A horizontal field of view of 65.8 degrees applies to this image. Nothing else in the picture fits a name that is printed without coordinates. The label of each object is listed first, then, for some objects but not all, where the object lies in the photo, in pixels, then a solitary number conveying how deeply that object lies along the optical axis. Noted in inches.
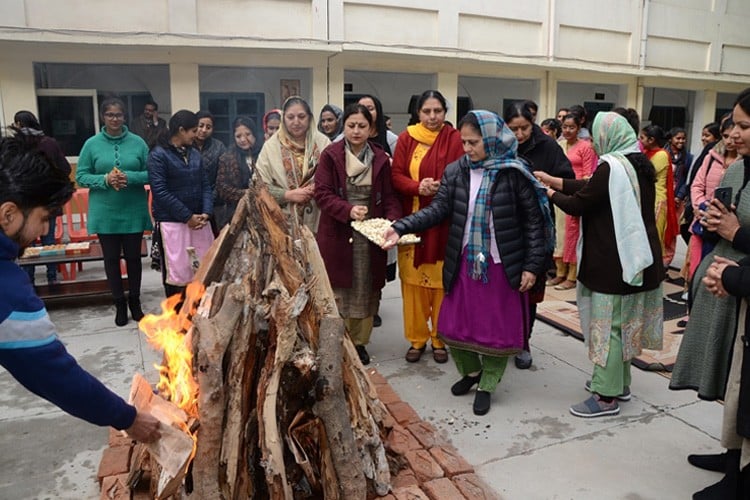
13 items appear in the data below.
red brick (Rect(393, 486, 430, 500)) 107.7
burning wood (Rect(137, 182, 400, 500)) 98.1
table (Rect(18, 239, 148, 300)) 232.3
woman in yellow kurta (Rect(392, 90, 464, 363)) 168.4
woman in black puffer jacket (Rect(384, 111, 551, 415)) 140.9
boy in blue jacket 65.6
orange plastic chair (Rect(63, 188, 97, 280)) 293.4
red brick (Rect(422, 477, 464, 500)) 108.7
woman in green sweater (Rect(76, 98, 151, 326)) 209.0
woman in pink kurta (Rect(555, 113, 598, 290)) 248.4
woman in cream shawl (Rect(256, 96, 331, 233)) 180.2
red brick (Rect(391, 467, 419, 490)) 112.7
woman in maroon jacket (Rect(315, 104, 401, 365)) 168.1
